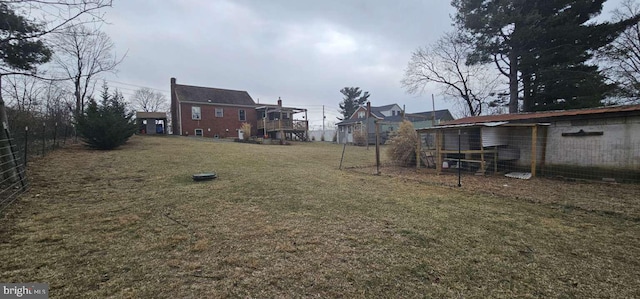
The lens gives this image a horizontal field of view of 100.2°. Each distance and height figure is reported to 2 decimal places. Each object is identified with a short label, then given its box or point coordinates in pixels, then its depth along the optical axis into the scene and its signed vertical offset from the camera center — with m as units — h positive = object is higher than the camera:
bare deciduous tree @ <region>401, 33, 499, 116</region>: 18.47 +4.71
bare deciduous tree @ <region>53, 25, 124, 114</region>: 18.95 +5.80
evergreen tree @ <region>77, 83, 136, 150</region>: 11.57 +0.84
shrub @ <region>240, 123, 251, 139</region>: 23.06 +0.99
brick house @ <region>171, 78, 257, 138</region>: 26.92 +3.40
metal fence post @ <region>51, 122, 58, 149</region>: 10.99 +0.61
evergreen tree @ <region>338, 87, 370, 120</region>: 51.62 +7.95
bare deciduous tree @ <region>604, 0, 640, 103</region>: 13.38 +4.09
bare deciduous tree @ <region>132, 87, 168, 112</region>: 42.41 +7.22
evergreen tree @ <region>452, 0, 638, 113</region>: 13.02 +4.85
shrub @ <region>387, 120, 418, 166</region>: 11.09 -0.27
